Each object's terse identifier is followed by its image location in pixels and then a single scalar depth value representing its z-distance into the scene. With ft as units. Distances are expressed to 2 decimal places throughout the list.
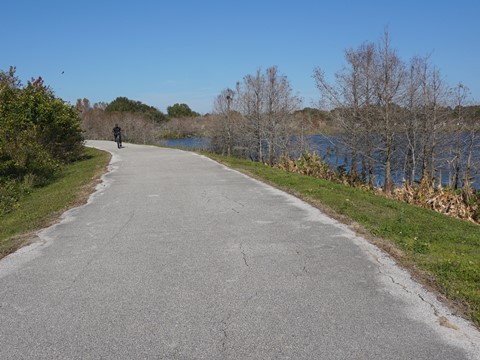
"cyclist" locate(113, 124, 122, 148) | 95.95
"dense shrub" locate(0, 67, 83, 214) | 48.01
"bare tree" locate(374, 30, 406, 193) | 61.41
